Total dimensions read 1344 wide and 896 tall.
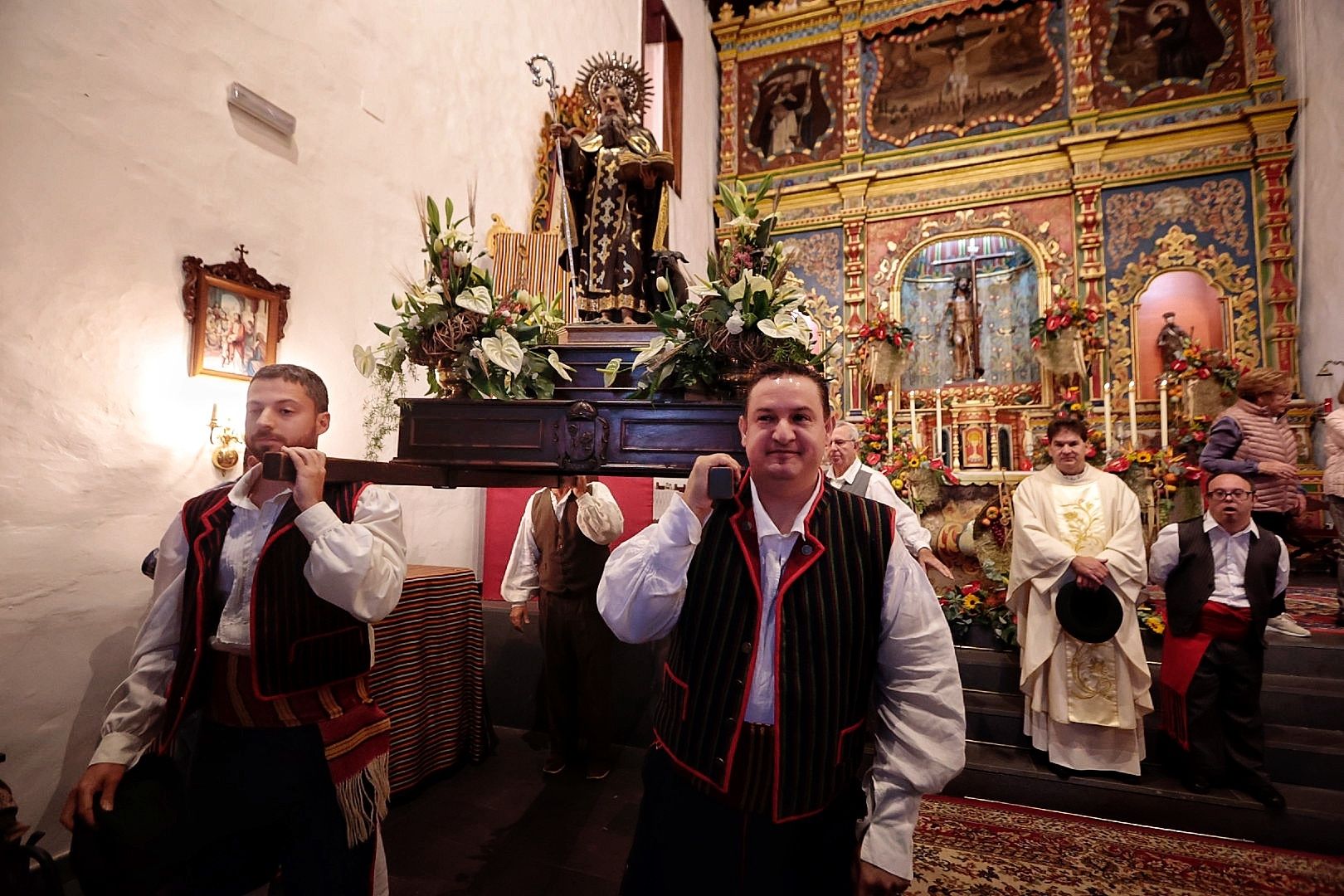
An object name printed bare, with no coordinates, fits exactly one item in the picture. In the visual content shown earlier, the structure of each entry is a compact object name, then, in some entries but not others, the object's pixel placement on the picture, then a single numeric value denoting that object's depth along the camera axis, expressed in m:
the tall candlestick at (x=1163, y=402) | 6.15
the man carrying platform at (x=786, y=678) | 1.47
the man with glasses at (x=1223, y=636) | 3.42
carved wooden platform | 1.85
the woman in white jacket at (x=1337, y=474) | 4.75
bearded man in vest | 1.76
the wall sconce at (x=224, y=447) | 3.25
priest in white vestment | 3.71
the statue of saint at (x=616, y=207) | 2.86
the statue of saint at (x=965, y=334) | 10.01
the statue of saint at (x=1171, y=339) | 8.80
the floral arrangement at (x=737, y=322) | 1.87
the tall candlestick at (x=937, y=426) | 8.58
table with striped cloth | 3.26
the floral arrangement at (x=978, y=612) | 4.67
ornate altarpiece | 8.92
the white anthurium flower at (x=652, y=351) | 1.97
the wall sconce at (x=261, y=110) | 3.37
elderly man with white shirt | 4.09
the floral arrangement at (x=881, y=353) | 9.33
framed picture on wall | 3.15
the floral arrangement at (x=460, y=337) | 2.15
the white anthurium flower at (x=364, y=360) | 2.22
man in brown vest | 3.68
